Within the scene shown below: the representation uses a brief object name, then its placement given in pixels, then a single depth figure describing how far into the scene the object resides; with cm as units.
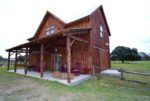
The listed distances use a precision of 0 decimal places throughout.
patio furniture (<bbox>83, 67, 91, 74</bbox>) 686
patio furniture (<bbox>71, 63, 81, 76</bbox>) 650
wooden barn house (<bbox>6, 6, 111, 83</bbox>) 678
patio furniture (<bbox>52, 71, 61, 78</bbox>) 608
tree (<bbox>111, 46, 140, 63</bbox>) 2583
